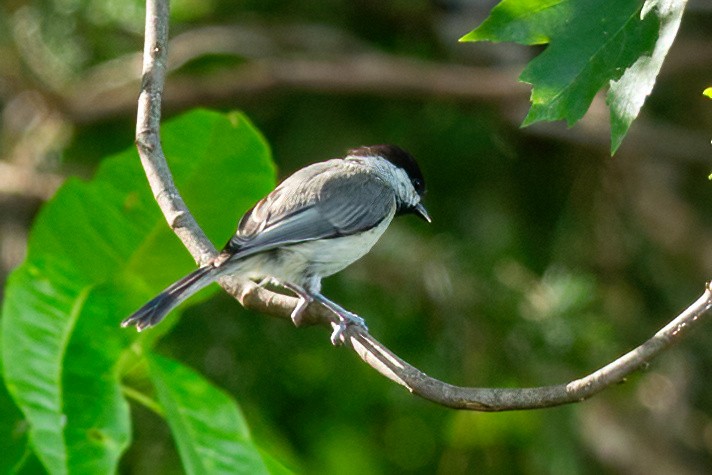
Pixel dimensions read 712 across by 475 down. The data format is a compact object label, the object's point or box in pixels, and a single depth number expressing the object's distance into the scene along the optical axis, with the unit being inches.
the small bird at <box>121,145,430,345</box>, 232.4
